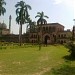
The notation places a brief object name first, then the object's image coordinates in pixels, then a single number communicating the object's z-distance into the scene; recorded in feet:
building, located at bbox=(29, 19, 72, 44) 94.66
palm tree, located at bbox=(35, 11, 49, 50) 82.45
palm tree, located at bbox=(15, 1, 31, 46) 74.12
